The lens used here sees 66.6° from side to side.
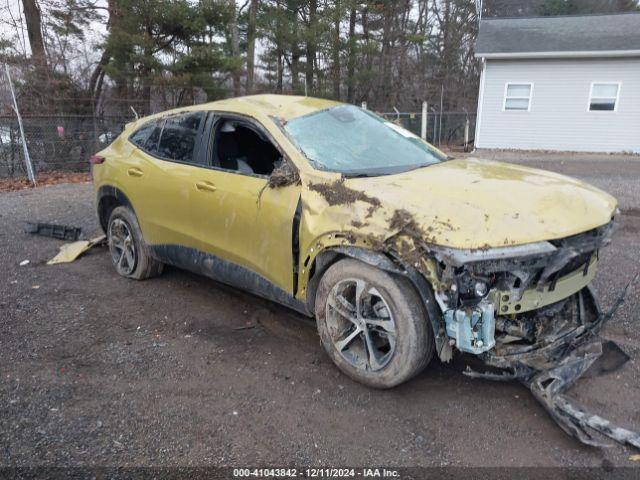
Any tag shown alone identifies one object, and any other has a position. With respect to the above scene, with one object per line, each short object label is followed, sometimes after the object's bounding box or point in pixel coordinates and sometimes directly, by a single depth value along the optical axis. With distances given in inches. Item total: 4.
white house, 641.0
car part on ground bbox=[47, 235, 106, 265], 231.0
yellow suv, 104.3
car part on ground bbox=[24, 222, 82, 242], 267.3
